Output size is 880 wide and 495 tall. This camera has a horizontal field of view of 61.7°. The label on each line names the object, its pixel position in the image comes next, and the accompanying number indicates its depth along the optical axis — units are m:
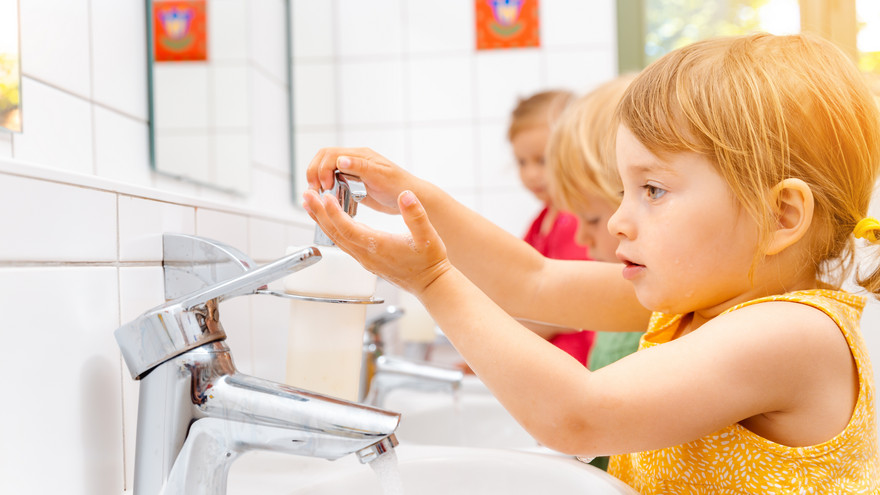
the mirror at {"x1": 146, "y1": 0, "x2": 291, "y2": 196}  0.89
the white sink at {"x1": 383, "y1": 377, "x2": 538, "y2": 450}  1.17
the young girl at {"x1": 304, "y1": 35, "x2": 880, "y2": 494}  0.54
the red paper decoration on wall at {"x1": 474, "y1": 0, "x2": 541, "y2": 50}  1.97
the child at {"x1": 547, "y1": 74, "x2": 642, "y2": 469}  1.15
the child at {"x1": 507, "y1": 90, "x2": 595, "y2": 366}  1.65
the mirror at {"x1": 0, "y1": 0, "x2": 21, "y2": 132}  0.55
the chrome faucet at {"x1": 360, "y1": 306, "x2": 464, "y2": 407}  1.04
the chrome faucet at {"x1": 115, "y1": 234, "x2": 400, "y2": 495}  0.47
